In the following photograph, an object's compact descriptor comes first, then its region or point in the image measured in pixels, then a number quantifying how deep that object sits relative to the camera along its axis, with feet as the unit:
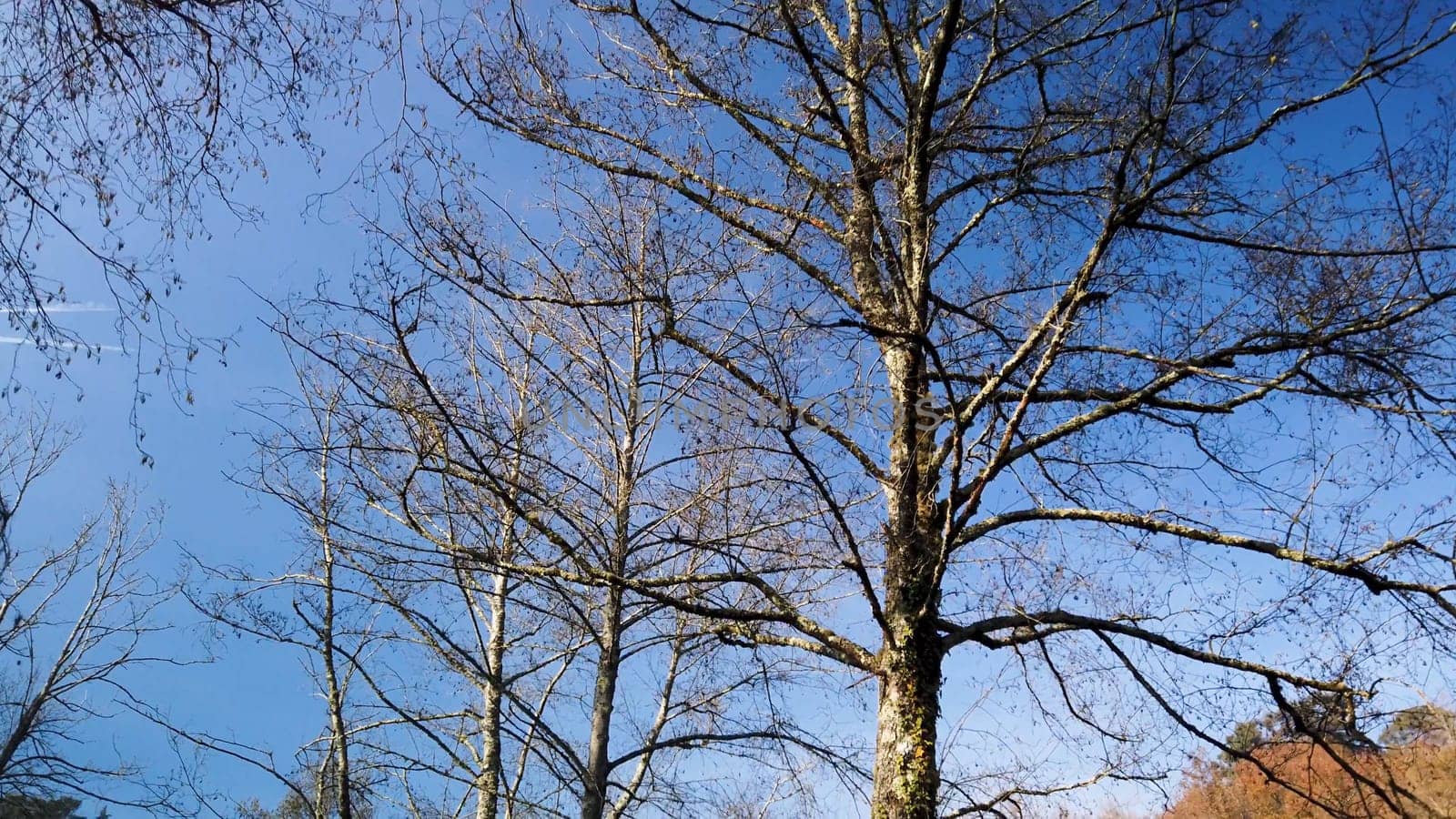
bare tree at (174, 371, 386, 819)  19.01
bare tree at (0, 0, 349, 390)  9.83
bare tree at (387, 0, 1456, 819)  12.53
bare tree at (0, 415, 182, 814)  40.06
